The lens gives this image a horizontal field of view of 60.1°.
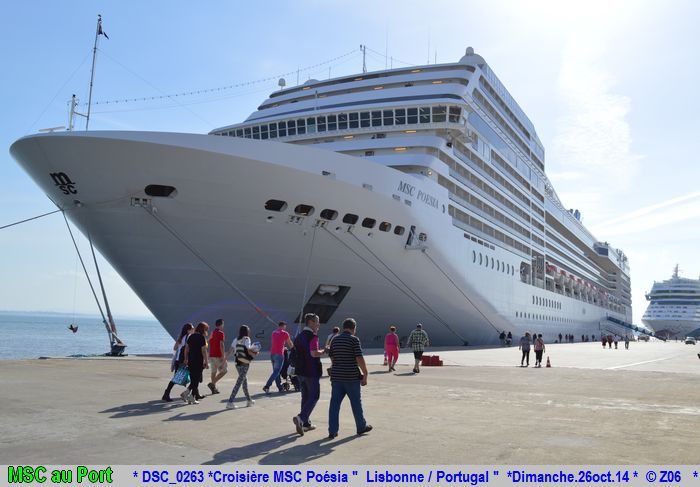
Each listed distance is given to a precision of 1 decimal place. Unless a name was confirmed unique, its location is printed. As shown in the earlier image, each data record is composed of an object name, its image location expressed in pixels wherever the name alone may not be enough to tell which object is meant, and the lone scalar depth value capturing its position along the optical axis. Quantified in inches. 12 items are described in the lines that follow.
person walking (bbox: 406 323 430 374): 605.6
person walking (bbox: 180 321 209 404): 374.3
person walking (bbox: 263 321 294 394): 413.1
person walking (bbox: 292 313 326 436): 278.5
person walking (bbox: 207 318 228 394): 413.7
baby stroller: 437.4
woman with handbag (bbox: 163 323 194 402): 369.1
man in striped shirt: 266.4
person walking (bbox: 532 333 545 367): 721.0
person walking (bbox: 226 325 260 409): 360.5
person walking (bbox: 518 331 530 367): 734.5
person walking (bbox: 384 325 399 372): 625.3
